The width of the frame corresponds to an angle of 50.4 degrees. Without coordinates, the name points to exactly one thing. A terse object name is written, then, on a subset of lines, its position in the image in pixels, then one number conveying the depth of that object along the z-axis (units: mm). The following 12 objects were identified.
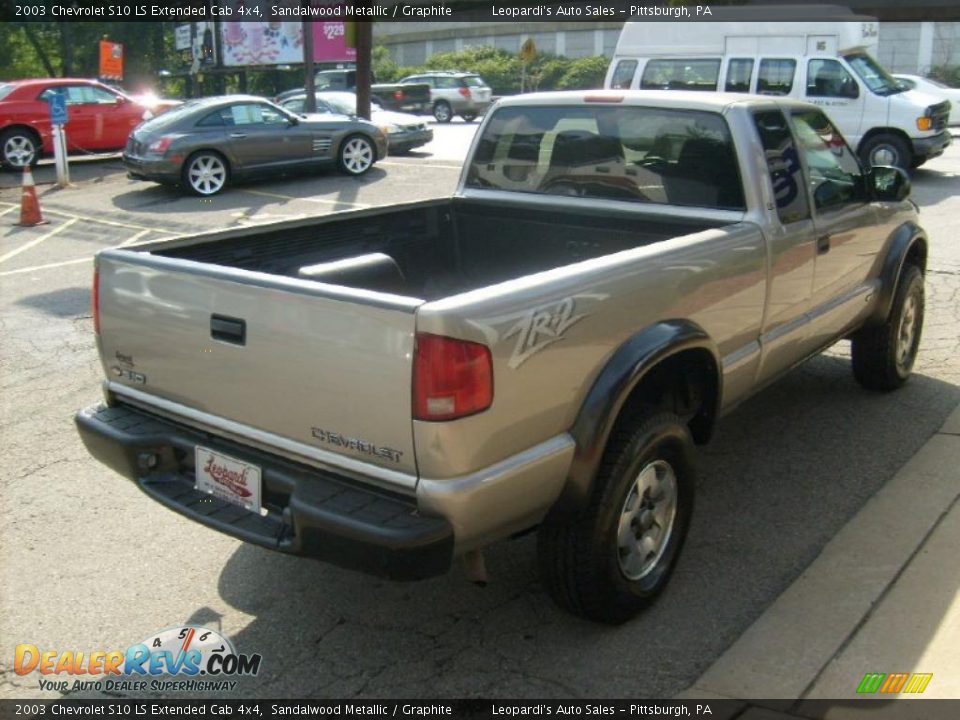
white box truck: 15305
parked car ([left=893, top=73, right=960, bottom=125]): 20984
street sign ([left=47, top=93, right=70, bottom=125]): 15406
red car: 17750
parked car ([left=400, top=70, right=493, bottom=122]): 32406
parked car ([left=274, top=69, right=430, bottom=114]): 32094
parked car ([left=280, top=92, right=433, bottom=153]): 19109
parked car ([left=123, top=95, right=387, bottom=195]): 14922
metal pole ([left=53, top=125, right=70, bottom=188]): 16172
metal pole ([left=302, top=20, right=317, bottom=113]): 19891
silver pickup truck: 2992
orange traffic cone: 12992
